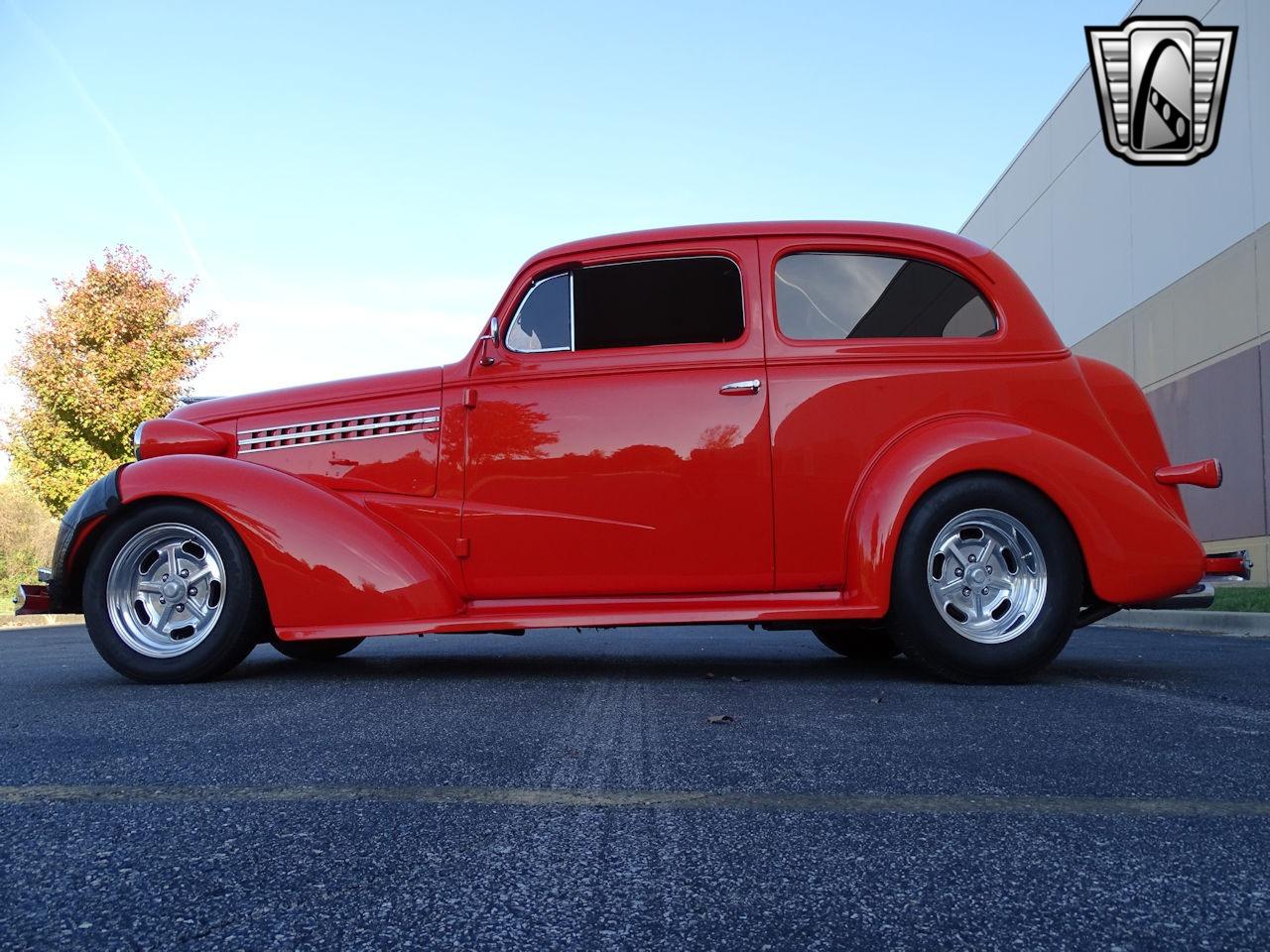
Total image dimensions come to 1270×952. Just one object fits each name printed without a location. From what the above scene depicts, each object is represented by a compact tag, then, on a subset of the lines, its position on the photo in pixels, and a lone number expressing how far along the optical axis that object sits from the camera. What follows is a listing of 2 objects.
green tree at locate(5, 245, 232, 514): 17.25
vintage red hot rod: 4.05
